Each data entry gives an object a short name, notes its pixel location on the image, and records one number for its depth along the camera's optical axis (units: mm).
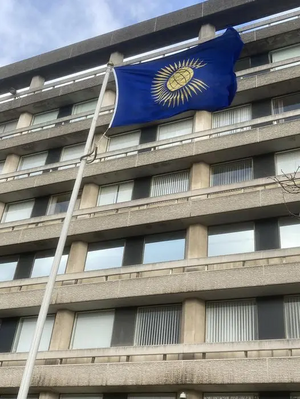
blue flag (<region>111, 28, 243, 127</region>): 16312
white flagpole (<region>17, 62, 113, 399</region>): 11019
